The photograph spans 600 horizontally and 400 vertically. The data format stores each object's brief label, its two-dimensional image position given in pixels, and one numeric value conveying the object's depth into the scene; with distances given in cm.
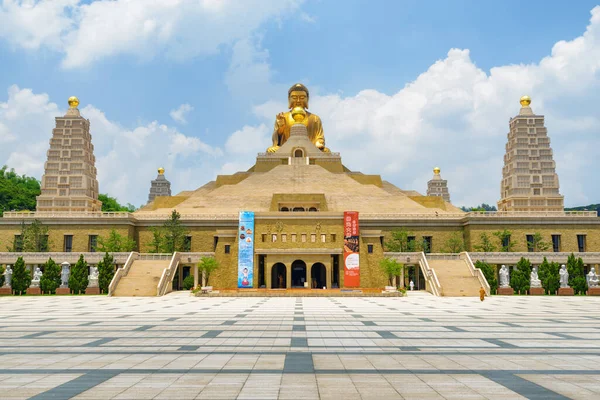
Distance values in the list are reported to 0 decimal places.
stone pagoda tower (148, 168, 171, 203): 11188
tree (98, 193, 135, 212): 10102
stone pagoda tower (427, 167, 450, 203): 10956
